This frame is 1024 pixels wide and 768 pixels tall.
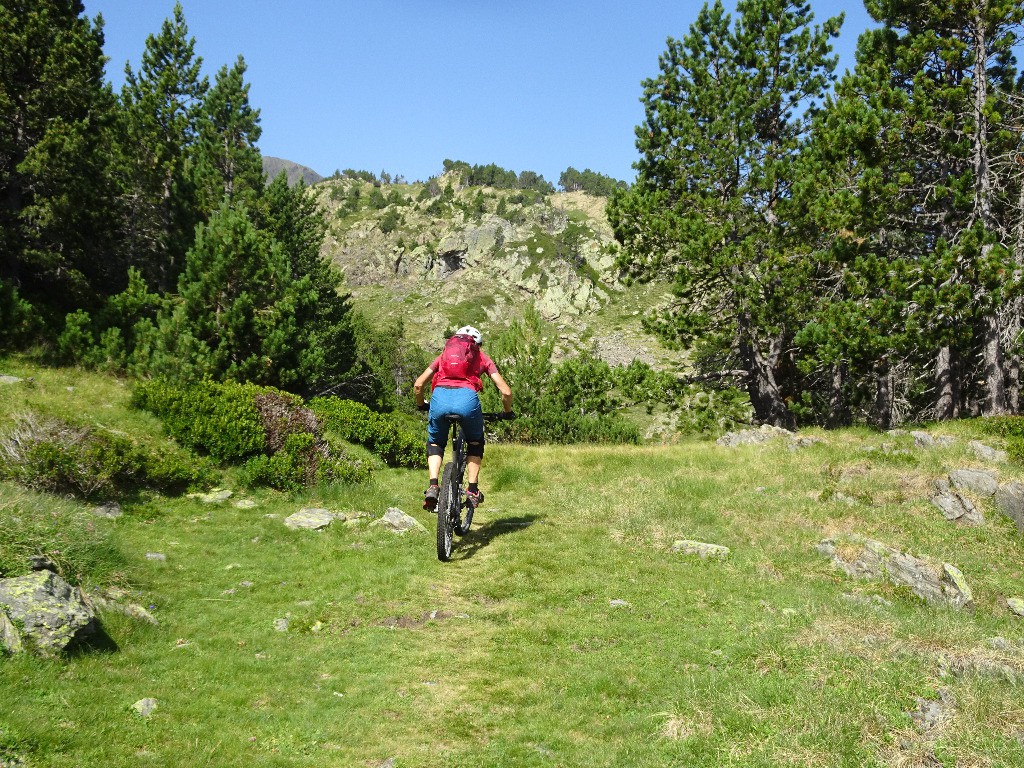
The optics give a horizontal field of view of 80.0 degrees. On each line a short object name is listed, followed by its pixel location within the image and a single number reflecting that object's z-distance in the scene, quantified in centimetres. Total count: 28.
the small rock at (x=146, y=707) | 452
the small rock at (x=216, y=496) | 1128
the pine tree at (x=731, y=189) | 2252
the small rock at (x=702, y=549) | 923
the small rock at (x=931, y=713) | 425
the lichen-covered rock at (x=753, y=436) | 1838
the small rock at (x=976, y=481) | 1169
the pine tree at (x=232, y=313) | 1928
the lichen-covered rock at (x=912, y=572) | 811
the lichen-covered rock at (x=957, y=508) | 1105
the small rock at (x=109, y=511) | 954
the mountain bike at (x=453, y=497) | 852
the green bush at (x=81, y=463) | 935
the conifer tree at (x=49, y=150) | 2003
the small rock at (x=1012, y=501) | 1102
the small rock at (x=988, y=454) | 1301
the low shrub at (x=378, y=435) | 1738
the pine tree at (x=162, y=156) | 2734
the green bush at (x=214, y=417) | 1273
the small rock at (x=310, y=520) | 1026
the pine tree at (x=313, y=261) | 3253
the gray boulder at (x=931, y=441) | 1442
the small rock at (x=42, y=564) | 563
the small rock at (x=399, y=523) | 1045
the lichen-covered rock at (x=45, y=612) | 490
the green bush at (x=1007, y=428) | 1397
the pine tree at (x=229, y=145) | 2759
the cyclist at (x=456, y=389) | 855
